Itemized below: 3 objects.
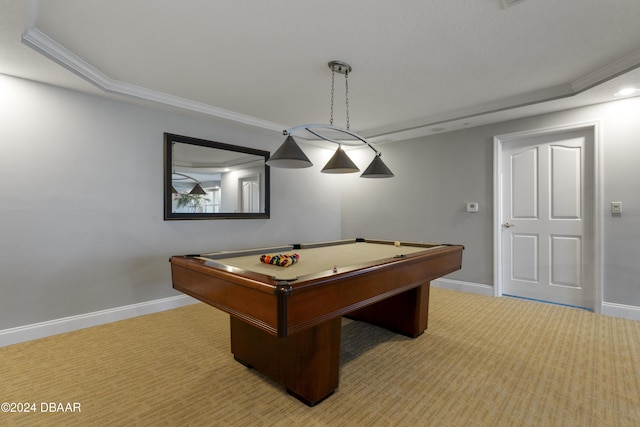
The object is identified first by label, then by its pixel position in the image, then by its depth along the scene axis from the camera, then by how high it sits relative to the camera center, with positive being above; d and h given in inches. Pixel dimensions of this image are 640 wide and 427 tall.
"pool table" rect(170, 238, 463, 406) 52.8 -17.6
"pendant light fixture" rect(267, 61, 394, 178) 88.0 +17.6
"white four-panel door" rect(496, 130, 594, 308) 130.3 -1.7
